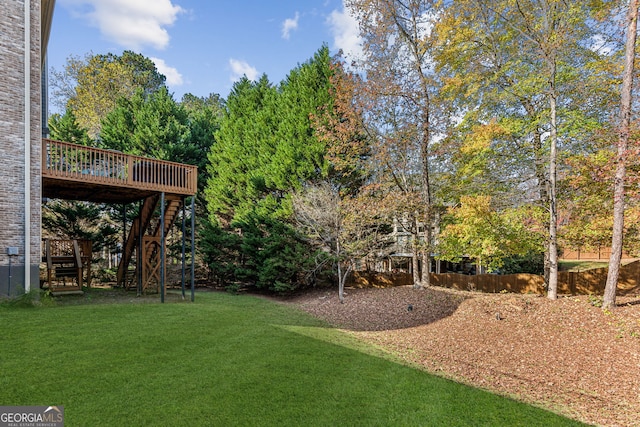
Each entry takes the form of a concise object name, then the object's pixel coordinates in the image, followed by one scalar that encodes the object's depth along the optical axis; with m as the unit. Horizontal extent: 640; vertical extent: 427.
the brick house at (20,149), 7.91
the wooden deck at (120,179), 8.84
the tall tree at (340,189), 11.72
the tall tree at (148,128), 16.86
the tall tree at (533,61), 8.91
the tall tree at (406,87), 11.41
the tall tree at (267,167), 13.73
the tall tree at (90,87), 24.55
